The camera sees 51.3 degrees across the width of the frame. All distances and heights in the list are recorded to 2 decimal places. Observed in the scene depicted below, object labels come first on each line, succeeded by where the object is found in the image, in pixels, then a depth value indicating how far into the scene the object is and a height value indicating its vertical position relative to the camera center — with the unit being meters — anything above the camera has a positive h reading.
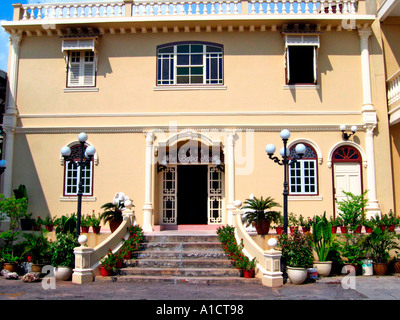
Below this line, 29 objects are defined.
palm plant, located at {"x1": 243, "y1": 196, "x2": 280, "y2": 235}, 12.19 -0.14
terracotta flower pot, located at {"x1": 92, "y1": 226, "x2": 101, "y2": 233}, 13.04 -0.54
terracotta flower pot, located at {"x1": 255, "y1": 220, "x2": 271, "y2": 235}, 12.17 -0.46
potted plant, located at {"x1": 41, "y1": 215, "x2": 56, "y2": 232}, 13.52 -0.39
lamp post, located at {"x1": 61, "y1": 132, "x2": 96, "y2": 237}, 11.33 +1.42
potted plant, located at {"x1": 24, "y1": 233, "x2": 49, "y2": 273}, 11.58 -1.09
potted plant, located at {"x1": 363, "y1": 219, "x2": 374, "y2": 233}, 12.66 -0.46
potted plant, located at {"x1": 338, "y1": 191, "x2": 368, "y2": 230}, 12.77 +0.03
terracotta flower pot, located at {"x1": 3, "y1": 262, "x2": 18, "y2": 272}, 11.77 -1.51
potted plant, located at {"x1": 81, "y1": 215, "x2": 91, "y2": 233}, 13.08 -0.41
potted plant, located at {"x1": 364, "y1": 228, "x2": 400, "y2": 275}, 11.77 -1.03
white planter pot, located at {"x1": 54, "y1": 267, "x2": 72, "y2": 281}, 10.62 -1.55
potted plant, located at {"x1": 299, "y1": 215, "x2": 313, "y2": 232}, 12.69 -0.40
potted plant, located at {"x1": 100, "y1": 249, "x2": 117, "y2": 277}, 10.73 -1.36
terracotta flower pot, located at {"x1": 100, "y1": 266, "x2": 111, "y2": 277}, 10.73 -1.54
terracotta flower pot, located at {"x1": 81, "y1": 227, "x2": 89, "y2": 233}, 13.08 -0.54
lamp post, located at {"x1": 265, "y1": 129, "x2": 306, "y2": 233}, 11.11 +1.61
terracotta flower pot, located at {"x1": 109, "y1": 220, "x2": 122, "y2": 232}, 12.99 -0.38
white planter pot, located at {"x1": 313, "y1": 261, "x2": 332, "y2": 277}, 11.31 -1.51
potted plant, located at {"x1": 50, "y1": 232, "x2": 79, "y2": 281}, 10.65 -1.16
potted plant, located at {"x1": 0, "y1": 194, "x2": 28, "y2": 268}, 12.04 -0.20
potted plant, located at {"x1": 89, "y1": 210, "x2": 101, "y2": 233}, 13.05 -0.40
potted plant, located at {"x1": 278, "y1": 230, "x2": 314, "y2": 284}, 10.38 -1.13
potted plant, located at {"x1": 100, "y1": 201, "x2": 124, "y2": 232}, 12.98 -0.16
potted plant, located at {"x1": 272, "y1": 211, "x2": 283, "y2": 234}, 12.32 -0.34
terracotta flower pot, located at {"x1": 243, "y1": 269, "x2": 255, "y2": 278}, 10.53 -1.55
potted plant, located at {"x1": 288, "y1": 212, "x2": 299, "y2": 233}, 13.09 -0.29
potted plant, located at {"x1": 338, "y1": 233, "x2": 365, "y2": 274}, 11.77 -1.14
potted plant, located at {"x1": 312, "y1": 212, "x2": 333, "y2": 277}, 11.33 -0.88
